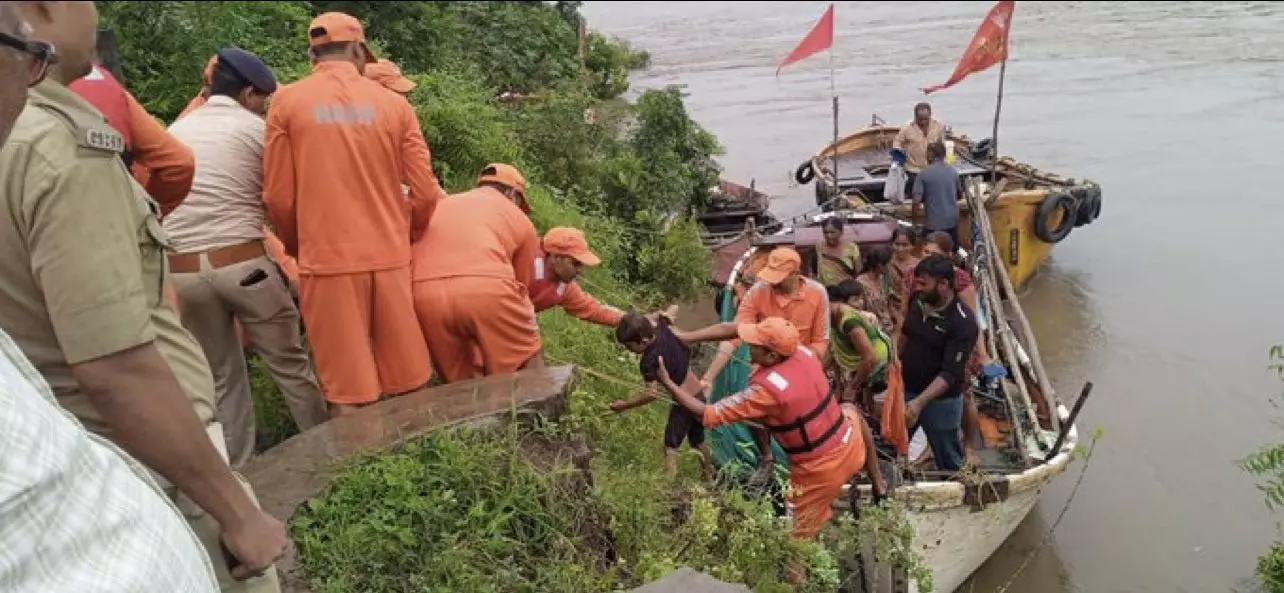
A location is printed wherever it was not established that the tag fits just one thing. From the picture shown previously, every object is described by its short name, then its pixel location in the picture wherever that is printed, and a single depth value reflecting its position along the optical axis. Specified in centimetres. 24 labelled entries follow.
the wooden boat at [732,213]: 1078
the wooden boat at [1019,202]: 1012
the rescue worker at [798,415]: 435
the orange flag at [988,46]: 1018
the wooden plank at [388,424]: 291
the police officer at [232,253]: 342
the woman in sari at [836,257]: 725
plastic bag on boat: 1018
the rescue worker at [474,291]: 375
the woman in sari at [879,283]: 688
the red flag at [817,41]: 1060
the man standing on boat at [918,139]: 1020
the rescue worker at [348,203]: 339
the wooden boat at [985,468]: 485
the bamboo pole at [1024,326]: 610
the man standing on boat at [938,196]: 886
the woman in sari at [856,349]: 579
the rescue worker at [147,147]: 279
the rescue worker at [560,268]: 438
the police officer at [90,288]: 159
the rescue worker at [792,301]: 555
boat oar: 545
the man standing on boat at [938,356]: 544
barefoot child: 465
